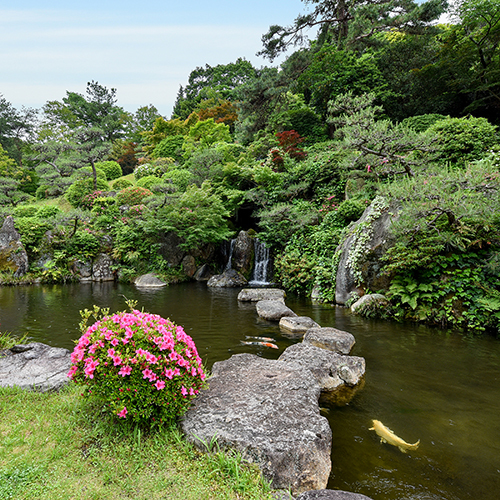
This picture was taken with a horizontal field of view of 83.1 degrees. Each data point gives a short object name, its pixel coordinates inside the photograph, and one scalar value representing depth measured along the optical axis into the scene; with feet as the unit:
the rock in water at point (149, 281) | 48.16
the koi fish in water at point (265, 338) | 20.83
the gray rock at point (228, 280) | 45.34
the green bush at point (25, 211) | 58.03
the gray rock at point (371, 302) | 26.05
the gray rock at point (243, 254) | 49.06
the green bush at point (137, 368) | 8.24
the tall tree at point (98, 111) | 135.33
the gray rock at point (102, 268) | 52.19
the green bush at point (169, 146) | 98.37
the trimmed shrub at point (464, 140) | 31.76
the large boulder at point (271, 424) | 7.83
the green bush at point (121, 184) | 81.09
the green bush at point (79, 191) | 71.97
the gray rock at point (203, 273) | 52.85
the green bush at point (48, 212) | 56.65
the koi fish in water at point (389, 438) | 9.94
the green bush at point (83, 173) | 76.43
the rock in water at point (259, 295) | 33.35
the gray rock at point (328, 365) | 13.89
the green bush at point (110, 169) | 99.06
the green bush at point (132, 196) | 62.75
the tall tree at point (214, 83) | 130.11
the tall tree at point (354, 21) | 42.83
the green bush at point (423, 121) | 44.93
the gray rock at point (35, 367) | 12.23
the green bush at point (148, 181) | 73.51
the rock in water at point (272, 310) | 25.82
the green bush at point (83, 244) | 52.01
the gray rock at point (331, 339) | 17.83
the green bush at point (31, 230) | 50.88
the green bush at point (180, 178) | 67.82
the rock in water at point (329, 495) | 6.26
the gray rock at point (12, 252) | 47.50
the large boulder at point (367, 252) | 28.12
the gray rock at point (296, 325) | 22.40
